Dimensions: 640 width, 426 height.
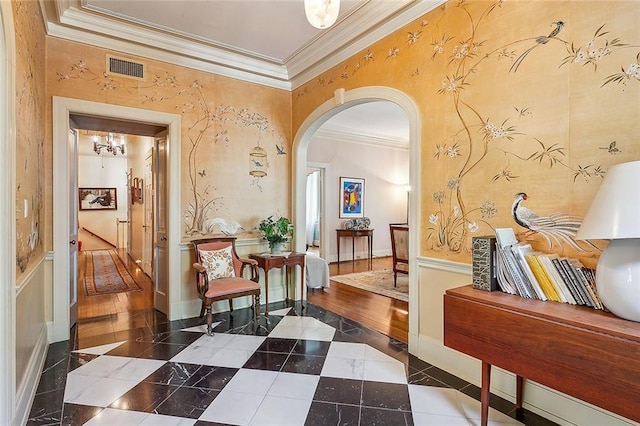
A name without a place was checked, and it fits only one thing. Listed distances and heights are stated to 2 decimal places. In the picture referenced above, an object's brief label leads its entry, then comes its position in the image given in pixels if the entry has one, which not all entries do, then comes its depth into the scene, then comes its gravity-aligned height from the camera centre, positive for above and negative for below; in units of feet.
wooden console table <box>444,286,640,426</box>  4.26 -2.07
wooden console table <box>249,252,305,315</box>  12.68 -2.02
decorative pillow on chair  11.71 -1.92
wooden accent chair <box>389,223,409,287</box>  16.01 -1.96
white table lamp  4.27 -0.32
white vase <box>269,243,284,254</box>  13.24 -1.50
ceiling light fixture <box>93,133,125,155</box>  25.23 +5.54
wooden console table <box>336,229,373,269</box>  23.72 -1.75
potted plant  13.16 -0.85
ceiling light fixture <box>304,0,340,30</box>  6.53 +4.08
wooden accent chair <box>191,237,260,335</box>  10.71 -2.30
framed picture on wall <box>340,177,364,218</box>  24.38 +1.01
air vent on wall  11.00 +4.97
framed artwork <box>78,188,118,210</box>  33.09 +1.27
